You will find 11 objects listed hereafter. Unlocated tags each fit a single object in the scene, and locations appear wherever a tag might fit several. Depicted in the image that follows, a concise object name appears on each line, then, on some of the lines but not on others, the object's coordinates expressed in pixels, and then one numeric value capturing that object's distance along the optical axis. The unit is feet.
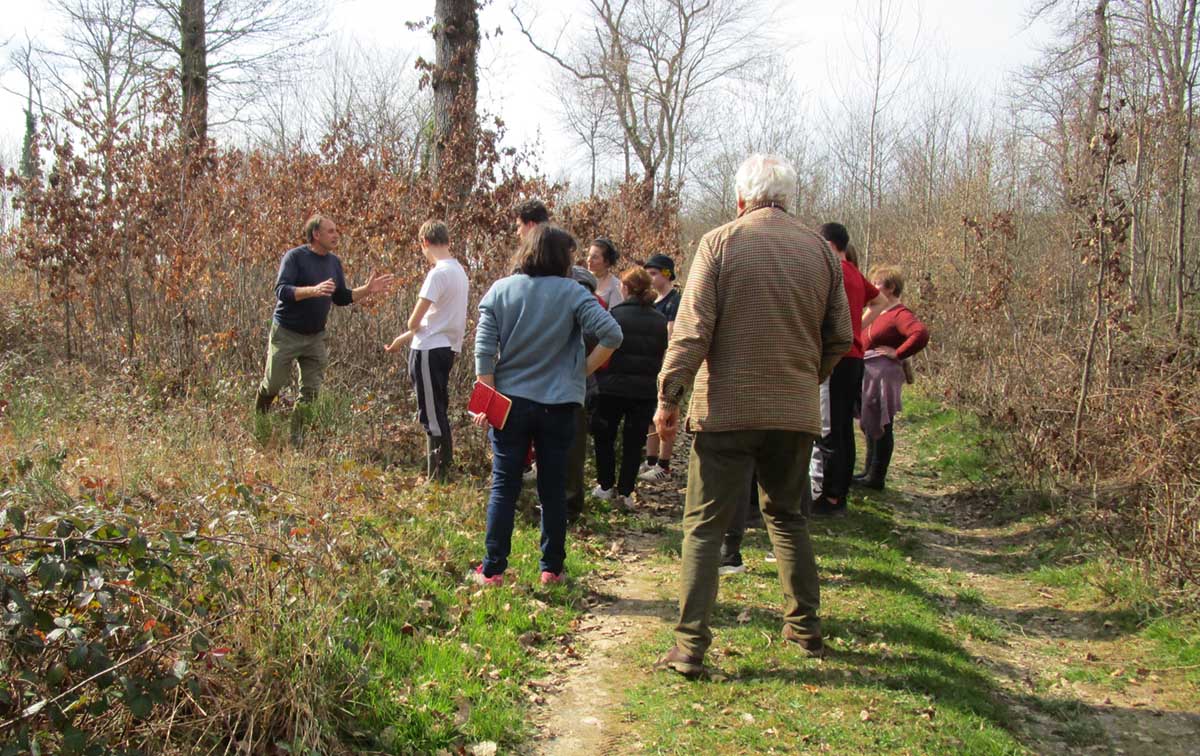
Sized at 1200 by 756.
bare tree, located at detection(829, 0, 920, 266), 69.76
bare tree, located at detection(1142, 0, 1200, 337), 27.89
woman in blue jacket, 16.29
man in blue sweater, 24.61
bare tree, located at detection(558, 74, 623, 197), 103.45
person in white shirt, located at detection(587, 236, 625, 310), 24.59
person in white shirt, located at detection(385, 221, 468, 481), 22.20
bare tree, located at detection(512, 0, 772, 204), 98.07
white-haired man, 13.44
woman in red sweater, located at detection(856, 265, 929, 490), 26.02
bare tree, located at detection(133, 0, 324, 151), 52.54
